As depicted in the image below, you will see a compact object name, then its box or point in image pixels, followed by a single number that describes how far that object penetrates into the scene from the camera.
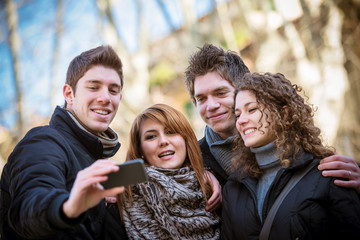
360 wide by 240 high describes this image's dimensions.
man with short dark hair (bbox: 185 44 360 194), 2.79
